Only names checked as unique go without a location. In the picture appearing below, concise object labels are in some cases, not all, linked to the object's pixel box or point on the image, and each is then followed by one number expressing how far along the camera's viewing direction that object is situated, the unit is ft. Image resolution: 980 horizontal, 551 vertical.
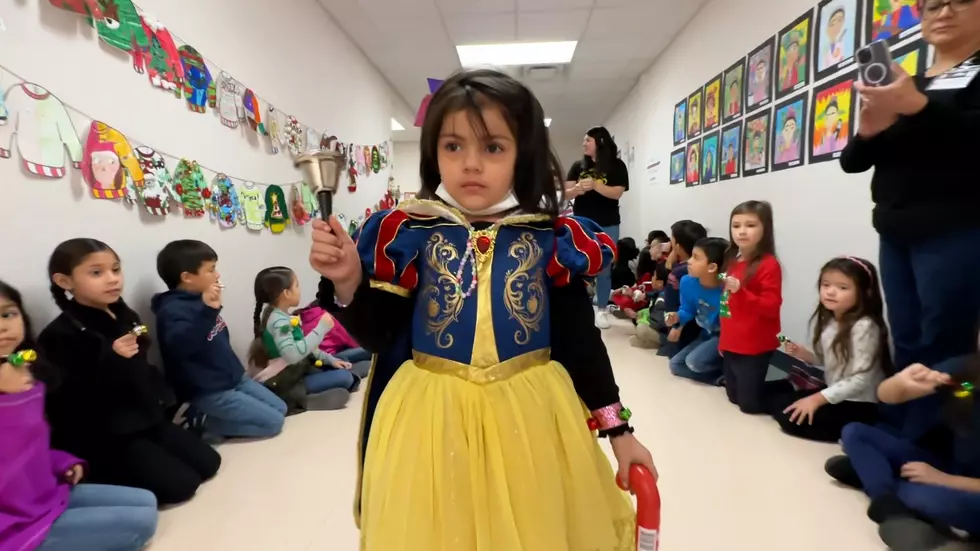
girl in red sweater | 8.15
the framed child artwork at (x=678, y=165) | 15.07
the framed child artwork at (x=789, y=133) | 8.96
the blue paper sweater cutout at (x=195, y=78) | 7.34
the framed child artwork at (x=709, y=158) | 12.62
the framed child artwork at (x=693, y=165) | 13.78
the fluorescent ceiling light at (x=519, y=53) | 15.69
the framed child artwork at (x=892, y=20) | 6.61
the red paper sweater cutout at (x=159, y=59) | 6.58
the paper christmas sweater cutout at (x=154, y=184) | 6.59
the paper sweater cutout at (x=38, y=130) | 4.91
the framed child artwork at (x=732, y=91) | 11.25
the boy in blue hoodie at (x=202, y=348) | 6.66
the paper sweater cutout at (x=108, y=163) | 5.83
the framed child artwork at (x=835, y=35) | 7.66
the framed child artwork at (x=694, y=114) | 13.66
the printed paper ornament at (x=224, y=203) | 8.04
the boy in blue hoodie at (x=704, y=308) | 9.55
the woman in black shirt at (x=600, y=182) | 13.42
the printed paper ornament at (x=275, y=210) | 9.70
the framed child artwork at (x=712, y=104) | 12.45
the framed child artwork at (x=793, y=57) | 8.83
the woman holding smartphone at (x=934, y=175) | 4.42
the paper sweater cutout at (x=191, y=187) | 7.24
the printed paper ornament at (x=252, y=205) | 8.92
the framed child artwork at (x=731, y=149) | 11.38
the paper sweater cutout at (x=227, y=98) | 8.04
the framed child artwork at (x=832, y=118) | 7.71
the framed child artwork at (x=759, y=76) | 10.02
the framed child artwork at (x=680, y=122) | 14.84
